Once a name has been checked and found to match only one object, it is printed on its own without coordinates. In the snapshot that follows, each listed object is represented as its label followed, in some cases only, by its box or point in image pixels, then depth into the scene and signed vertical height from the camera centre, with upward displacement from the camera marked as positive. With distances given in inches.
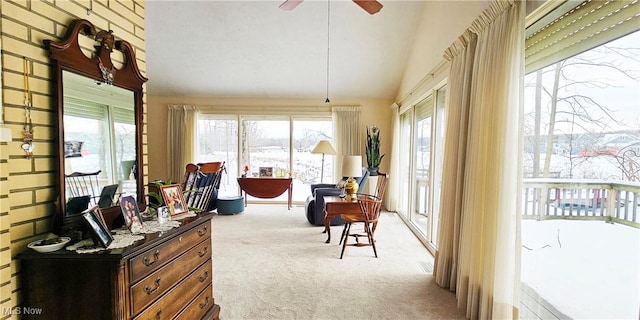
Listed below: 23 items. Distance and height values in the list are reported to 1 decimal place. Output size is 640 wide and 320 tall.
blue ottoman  199.6 -39.2
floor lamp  188.2 +3.3
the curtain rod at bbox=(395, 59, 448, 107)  122.7 +39.2
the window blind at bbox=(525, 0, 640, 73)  46.2 +24.9
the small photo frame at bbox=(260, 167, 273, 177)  227.0 -15.7
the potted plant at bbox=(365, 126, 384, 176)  215.2 +1.2
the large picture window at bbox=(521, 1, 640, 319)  45.8 -1.0
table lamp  134.3 -8.1
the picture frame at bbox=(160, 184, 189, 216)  66.4 -11.8
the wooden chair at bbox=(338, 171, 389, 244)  128.7 -16.0
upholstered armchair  166.1 -31.2
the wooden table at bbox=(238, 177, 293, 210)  204.4 -25.0
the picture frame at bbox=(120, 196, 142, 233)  56.5 -13.3
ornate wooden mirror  51.4 +6.0
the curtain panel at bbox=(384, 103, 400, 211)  208.4 -7.6
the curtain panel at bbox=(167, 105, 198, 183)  231.0 +12.2
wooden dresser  45.0 -22.5
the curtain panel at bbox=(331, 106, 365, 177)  227.9 +19.8
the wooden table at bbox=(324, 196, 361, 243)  127.9 -24.8
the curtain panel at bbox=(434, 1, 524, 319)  64.6 -3.5
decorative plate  45.3 -16.1
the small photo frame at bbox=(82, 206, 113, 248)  47.3 -13.6
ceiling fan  88.0 +48.3
